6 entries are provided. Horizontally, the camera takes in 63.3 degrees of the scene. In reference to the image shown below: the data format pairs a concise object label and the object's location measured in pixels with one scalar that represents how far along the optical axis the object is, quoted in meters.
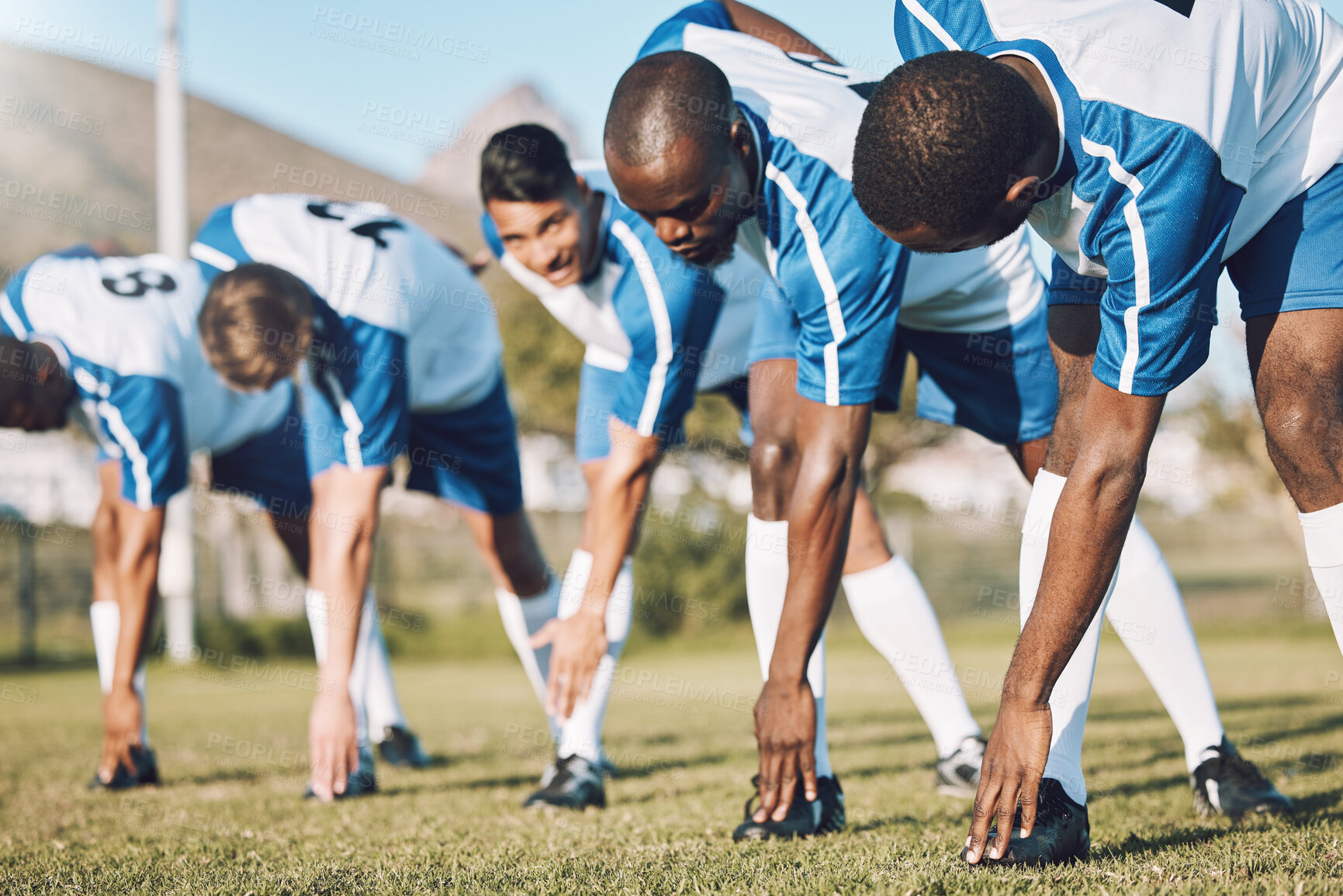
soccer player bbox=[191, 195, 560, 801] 4.19
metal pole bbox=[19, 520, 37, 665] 14.63
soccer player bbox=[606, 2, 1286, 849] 2.81
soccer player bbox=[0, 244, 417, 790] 4.73
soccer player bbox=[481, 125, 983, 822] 3.78
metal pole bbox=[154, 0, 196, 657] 14.90
